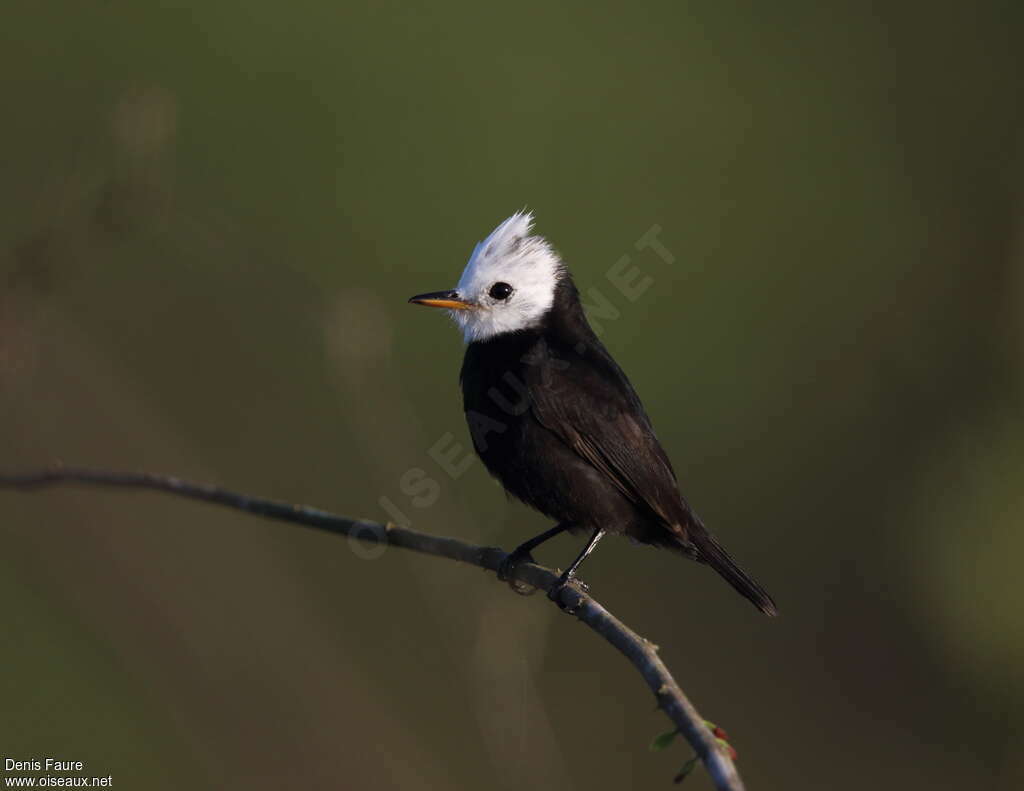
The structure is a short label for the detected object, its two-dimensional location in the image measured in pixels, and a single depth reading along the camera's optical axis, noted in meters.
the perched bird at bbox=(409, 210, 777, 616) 8.85
